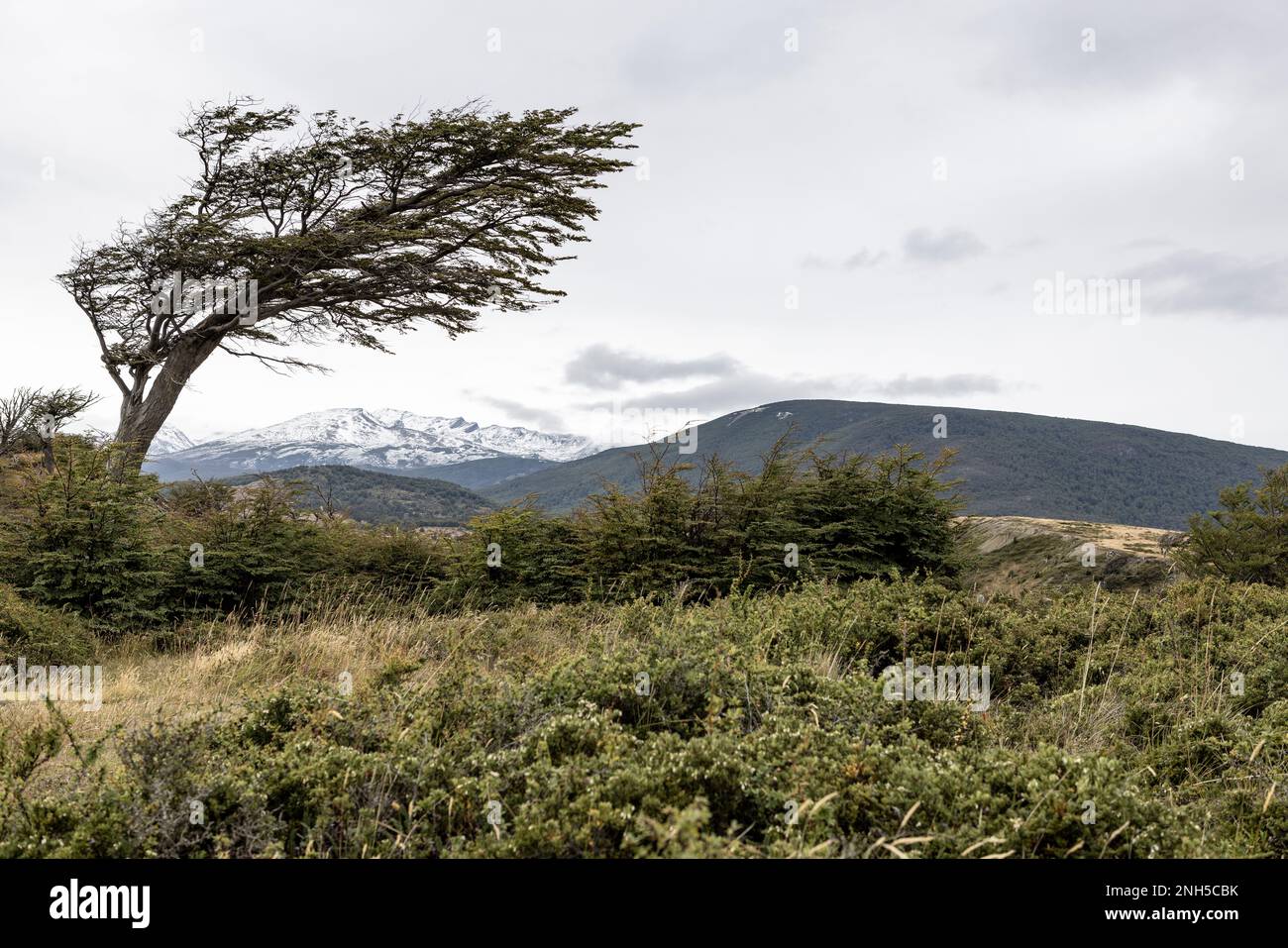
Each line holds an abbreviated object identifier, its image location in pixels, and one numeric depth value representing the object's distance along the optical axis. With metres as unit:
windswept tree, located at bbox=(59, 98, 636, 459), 14.40
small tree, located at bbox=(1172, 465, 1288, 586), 13.05
